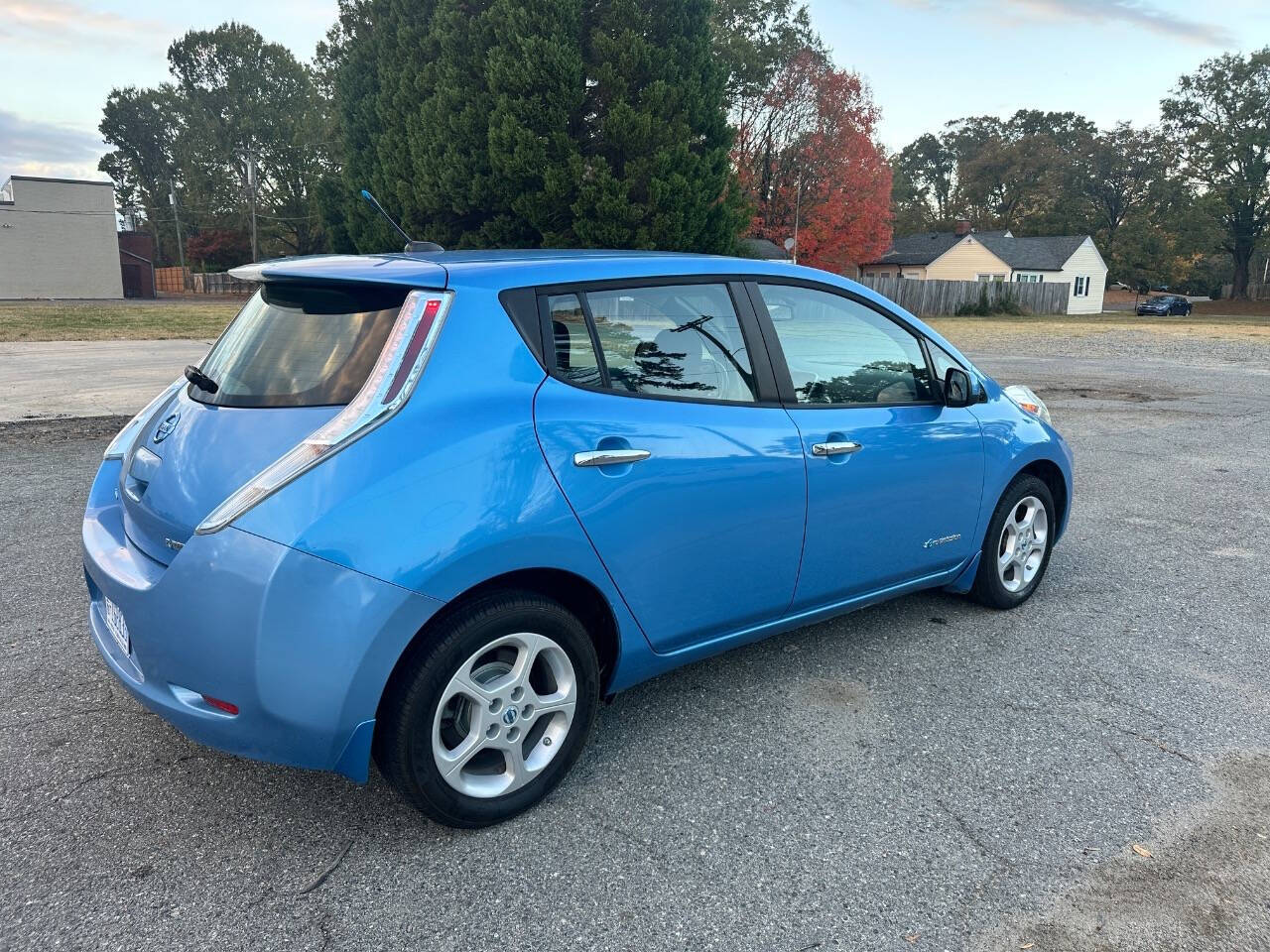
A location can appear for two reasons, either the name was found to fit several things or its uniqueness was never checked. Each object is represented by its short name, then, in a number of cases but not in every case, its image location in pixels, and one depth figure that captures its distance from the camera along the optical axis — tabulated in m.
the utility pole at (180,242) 61.59
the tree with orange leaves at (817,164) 39.78
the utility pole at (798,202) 40.22
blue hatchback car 2.31
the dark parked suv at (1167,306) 55.66
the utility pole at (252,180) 50.45
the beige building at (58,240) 49.03
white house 60.97
